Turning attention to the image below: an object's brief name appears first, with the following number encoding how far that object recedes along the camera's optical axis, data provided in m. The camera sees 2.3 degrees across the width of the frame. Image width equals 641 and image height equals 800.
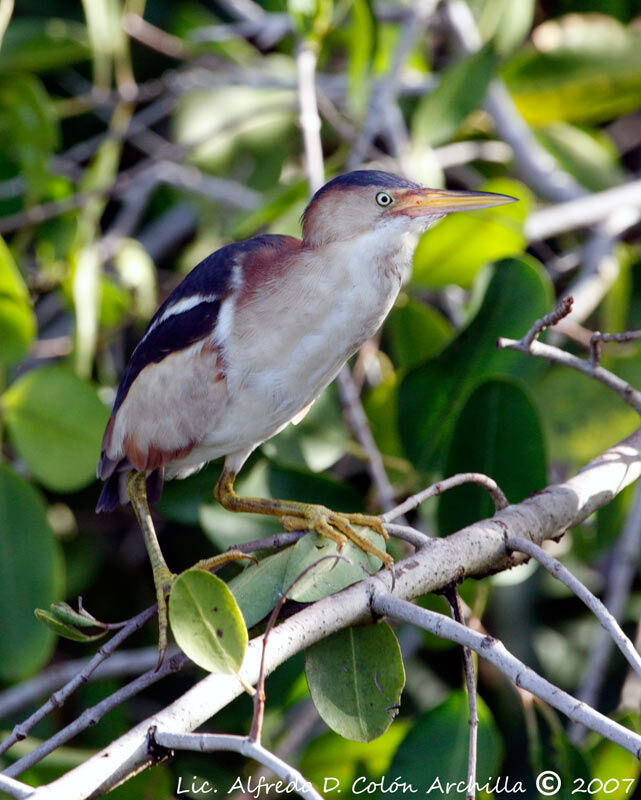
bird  6.00
